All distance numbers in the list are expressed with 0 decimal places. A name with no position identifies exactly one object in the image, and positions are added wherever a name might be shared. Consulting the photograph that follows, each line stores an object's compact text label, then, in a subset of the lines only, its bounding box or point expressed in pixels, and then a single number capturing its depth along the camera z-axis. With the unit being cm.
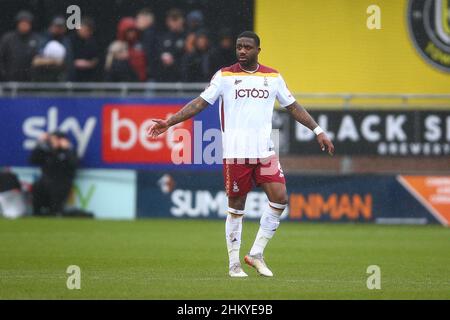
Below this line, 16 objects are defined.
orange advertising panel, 2138
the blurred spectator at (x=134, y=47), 2286
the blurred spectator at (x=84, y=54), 2295
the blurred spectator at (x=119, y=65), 2292
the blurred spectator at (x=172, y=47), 2266
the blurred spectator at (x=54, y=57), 2262
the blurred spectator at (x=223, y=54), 2239
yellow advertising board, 2220
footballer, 1205
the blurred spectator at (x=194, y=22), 2289
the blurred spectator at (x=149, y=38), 2284
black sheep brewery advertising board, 2152
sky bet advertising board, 2206
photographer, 2216
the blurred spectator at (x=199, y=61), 2253
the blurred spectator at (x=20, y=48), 2278
